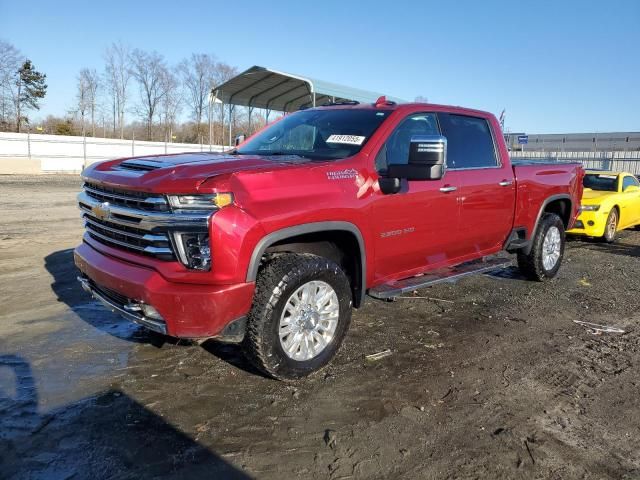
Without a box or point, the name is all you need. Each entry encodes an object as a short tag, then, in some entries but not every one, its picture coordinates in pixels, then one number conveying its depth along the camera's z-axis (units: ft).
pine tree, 150.92
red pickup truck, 10.28
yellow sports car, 31.35
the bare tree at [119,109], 172.45
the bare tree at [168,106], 182.91
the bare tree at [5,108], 145.30
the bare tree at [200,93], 183.83
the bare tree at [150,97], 180.51
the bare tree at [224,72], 189.47
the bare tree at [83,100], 151.53
